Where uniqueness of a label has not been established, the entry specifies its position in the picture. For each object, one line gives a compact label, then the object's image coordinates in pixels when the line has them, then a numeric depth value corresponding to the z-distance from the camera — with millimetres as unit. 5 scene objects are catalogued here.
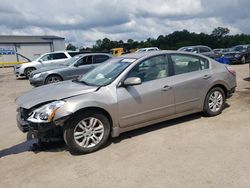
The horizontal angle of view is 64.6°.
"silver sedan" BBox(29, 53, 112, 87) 8884
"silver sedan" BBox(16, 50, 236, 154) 3140
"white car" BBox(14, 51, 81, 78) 12730
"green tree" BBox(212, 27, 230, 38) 74865
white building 37498
